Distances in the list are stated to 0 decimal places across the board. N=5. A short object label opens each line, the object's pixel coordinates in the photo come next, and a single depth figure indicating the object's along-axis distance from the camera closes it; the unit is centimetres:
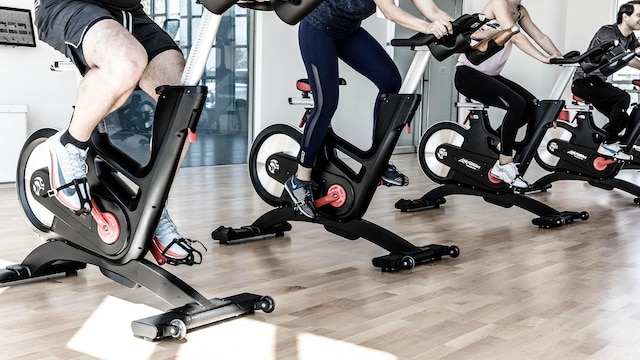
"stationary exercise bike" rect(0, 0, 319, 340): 196
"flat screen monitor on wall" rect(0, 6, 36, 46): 518
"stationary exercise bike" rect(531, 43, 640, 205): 503
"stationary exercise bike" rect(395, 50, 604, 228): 416
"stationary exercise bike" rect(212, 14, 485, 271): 280
